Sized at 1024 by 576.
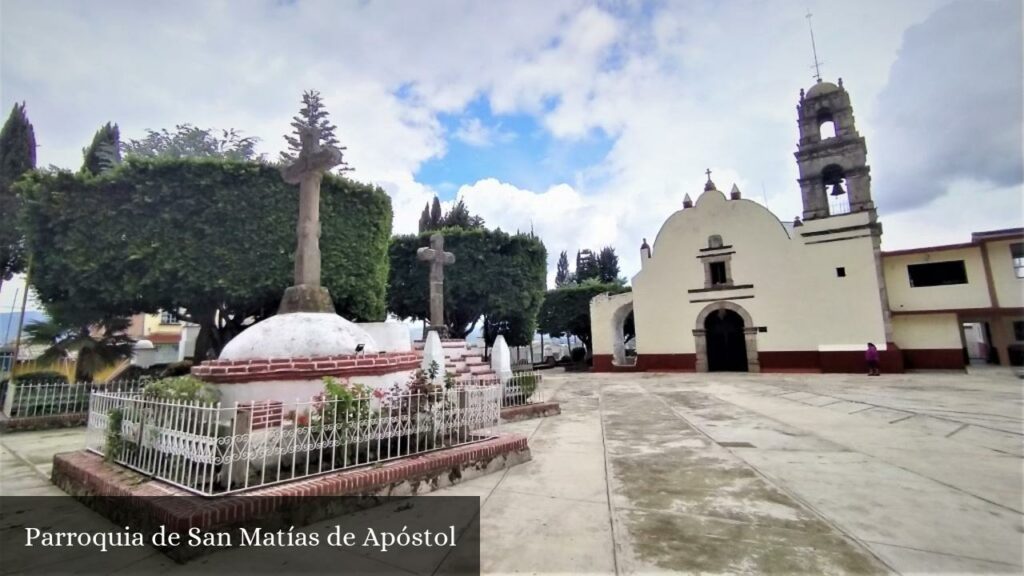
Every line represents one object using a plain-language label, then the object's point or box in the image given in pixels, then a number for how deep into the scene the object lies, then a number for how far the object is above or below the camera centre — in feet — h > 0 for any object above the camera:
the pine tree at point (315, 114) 86.48 +49.11
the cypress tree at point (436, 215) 102.21 +32.72
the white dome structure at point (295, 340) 17.25 +0.61
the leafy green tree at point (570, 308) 96.68 +8.72
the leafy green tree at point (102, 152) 57.98 +28.62
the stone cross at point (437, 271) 40.19 +7.62
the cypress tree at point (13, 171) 55.01 +25.59
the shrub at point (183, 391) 14.52 -1.18
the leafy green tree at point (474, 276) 58.85 +10.23
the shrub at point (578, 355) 105.40 -2.30
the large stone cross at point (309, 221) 20.90 +6.94
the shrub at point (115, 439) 15.60 -2.92
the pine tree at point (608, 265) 138.82 +26.38
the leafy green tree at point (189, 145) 74.18 +39.08
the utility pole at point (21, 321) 34.62 +3.95
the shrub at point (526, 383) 32.56 -2.81
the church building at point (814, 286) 57.36 +7.74
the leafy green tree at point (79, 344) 35.50 +1.43
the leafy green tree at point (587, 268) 141.28 +26.04
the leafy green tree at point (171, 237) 34.01 +10.24
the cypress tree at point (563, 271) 167.53 +29.89
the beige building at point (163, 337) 88.45 +4.51
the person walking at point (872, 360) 54.39 -3.04
